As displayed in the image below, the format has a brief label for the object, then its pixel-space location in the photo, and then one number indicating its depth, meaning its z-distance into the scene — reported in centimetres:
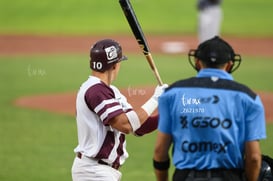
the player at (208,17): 4056
